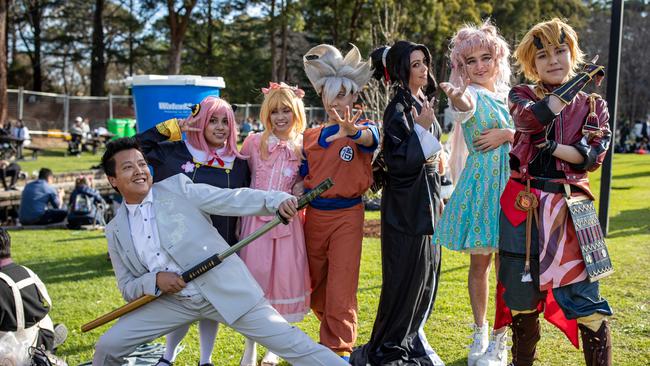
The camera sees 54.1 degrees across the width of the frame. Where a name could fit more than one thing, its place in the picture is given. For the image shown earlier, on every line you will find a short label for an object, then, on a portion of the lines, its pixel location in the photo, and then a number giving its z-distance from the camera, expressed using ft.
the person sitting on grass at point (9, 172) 48.69
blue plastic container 17.40
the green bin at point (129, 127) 82.86
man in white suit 10.31
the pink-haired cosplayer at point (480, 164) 11.94
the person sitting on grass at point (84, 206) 35.29
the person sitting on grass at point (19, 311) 12.07
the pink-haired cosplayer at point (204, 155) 12.79
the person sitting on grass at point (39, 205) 36.17
